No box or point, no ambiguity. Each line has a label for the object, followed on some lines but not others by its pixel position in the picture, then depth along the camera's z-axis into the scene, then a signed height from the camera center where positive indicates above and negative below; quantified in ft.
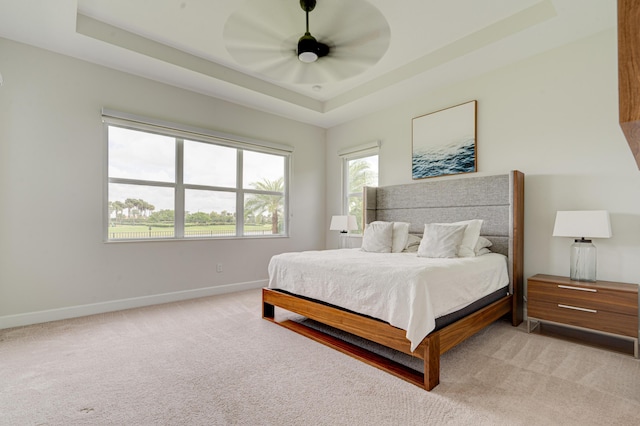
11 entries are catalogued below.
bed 6.94 -2.48
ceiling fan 6.34 +3.88
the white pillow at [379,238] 11.97 -0.98
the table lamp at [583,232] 8.50 -0.56
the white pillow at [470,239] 10.07 -0.87
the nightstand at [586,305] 7.90 -2.52
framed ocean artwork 12.31 +2.94
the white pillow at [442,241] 10.02 -0.93
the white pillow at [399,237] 12.04 -0.95
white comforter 6.70 -1.80
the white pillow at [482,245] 10.44 -1.12
